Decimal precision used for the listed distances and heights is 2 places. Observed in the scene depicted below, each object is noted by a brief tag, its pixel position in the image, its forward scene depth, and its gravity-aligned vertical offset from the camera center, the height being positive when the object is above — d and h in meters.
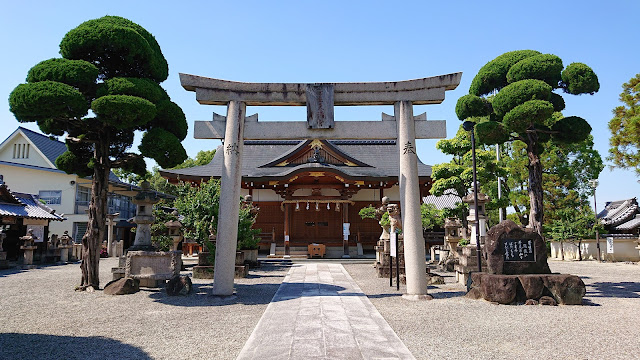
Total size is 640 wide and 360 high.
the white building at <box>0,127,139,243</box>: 27.05 +3.36
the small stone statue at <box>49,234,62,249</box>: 20.01 -0.82
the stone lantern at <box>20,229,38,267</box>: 17.27 -1.03
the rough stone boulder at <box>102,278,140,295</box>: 8.75 -1.39
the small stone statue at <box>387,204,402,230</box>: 11.84 +0.43
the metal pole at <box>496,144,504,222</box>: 22.33 +3.11
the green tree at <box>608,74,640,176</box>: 14.98 +4.13
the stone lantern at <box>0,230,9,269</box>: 15.62 -1.35
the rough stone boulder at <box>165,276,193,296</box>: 8.76 -1.34
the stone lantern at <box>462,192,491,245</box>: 13.25 +0.59
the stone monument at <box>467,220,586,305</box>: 7.57 -0.91
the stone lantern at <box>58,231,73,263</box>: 20.11 -1.07
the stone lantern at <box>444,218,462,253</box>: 15.35 -0.07
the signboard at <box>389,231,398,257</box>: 9.74 -0.38
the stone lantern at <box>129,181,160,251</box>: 9.78 +0.26
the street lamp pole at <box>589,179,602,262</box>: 20.50 +1.57
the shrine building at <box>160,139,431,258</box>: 22.50 +2.19
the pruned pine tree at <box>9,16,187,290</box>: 8.09 +2.63
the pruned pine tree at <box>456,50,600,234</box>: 10.02 +3.53
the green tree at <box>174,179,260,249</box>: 13.45 +0.46
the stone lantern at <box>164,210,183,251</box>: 13.84 -0.09
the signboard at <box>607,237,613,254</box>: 19.92 -0.68
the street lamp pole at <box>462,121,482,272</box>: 10.26 +1.35
